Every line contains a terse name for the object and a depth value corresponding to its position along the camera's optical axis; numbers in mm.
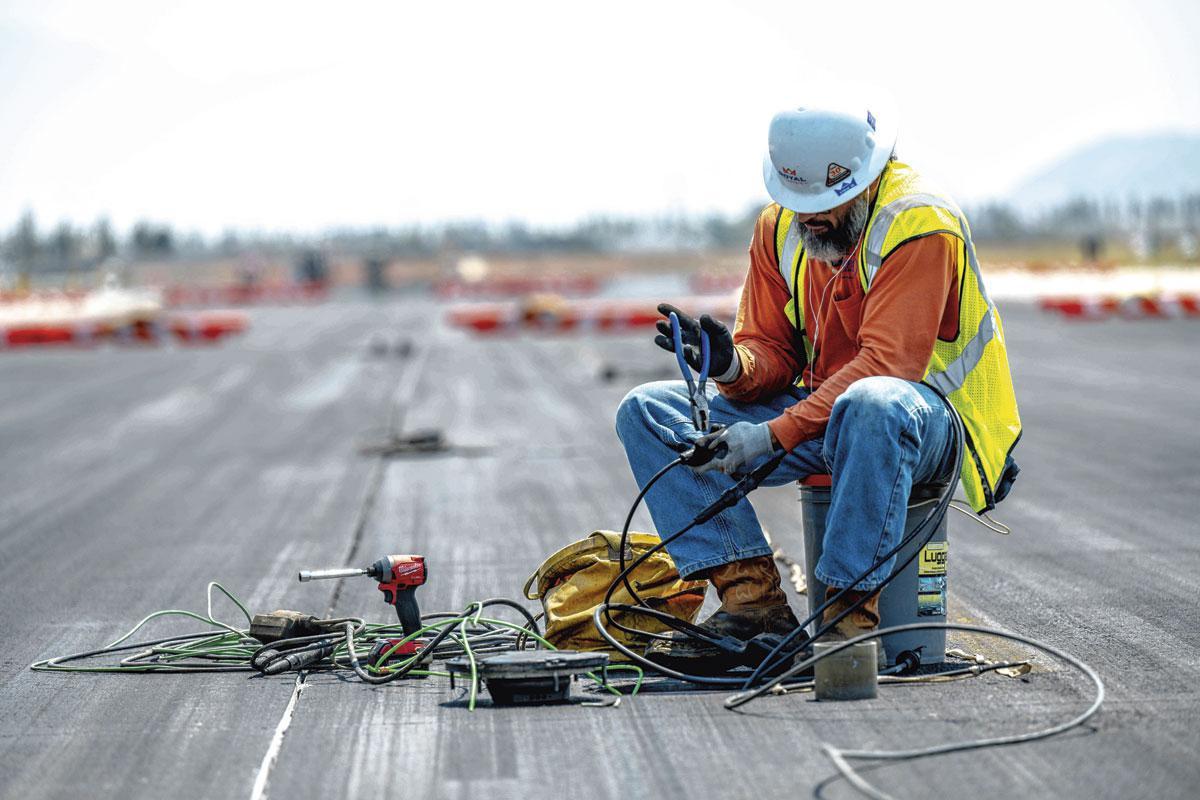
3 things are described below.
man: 8711
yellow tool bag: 9742
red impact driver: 9805
